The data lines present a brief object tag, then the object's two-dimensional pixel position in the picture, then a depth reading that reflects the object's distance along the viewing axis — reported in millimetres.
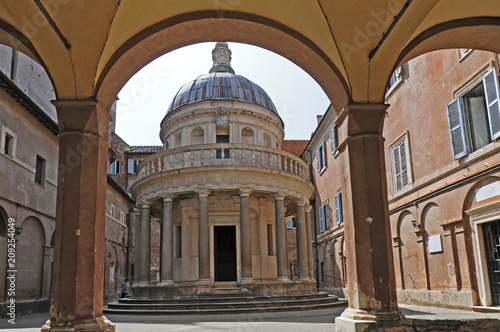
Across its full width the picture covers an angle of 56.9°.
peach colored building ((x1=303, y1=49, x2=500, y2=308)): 13016
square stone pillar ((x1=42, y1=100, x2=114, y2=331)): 6680
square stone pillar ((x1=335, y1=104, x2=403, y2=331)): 7176
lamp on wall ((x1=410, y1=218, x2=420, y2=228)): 16906
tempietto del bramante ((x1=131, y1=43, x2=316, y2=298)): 19562
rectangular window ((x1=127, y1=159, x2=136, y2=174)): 41500
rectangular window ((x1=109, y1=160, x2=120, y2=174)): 41403
